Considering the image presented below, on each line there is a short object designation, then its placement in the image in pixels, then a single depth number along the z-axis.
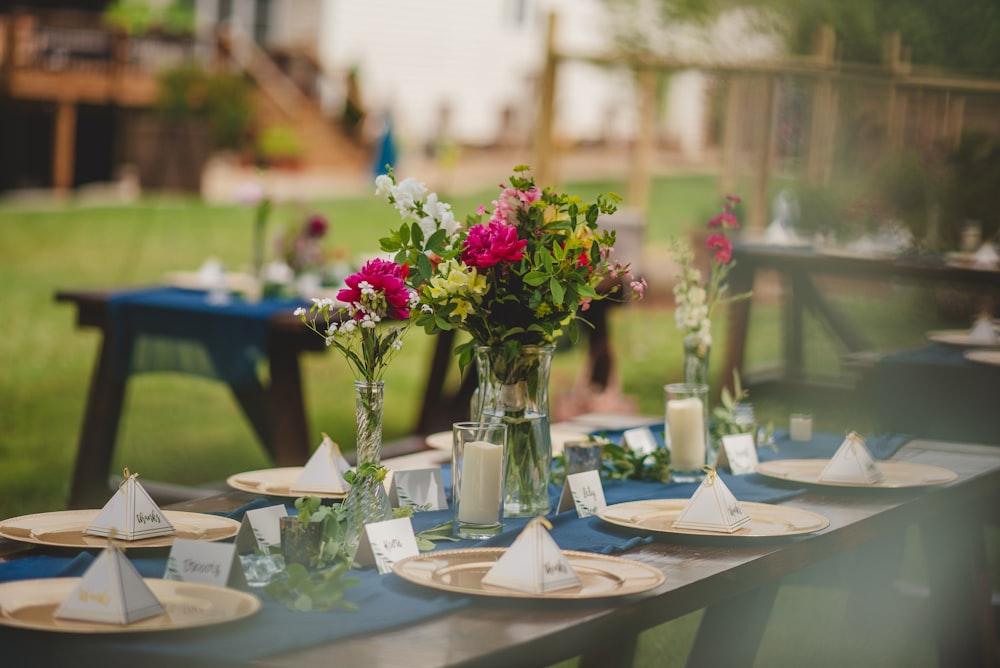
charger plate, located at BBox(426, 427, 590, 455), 4.84
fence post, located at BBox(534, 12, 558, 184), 14.35
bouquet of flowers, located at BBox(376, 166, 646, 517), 3.68
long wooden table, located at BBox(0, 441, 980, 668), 2.61
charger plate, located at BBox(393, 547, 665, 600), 2.90
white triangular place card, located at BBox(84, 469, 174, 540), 3.22
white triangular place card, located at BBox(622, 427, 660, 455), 4.71
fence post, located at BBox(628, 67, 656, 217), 15.32
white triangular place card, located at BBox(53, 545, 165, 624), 2.56
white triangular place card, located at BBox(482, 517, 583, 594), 2.88
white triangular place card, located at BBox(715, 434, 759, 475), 4.58
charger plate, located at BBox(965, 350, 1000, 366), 6.37
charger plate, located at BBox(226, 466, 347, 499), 3.86
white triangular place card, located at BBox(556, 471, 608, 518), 3.82
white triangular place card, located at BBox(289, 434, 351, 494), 3.88
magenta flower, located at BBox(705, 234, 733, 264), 4.46
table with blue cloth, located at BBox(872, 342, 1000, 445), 6.62
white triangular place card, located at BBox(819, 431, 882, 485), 4.25
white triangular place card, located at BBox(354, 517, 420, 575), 3.14
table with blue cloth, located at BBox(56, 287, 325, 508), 8.08
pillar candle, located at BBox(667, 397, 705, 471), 4.47
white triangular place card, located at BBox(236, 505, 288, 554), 3.07
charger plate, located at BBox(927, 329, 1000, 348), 7.13
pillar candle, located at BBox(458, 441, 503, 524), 3.51
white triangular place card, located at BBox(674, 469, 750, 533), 3.52
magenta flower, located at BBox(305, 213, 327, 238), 9.10
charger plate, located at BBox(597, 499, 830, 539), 3.53
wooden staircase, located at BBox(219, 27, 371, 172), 31.12
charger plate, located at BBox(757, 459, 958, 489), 4.26
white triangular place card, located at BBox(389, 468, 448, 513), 3.84
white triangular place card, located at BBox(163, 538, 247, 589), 2.84
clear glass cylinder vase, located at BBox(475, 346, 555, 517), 3.80
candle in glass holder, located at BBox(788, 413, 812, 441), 5.37
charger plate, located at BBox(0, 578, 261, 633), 2.54
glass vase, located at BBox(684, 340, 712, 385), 4.68
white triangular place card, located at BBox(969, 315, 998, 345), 7.08
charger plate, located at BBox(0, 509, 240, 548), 3.19
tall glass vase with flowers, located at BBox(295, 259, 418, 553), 3.35
